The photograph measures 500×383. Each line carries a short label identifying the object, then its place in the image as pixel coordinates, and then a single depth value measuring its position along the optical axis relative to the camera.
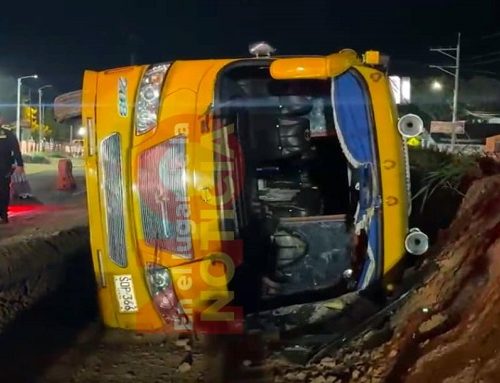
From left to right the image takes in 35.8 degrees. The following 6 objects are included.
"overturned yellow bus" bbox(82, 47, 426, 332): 5.08
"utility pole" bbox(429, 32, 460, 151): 41.02
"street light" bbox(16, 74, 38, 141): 42.22
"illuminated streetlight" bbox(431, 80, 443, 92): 55.16
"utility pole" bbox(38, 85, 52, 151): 54.79
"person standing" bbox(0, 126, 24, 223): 11.88
